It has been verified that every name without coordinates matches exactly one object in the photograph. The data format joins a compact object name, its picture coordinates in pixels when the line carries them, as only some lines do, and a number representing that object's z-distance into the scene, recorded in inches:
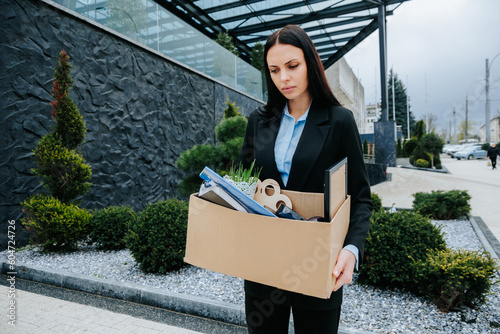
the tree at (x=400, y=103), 1969.7
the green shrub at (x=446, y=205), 268.7
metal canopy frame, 520.4
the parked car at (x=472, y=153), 1298.0
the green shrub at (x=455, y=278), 103.0
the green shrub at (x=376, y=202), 217.7
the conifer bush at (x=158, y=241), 143.8
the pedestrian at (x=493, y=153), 786.2
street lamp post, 1016.2
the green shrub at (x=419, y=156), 831.4
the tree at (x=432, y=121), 2518.2
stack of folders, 36.4
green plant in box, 43.7
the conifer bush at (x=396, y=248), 120.4
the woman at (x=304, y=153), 45.7
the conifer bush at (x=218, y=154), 223.9
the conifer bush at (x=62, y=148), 170.2
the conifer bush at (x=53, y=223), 165.3
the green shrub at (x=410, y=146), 929.3
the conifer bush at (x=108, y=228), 180.2
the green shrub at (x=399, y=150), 1072.2
